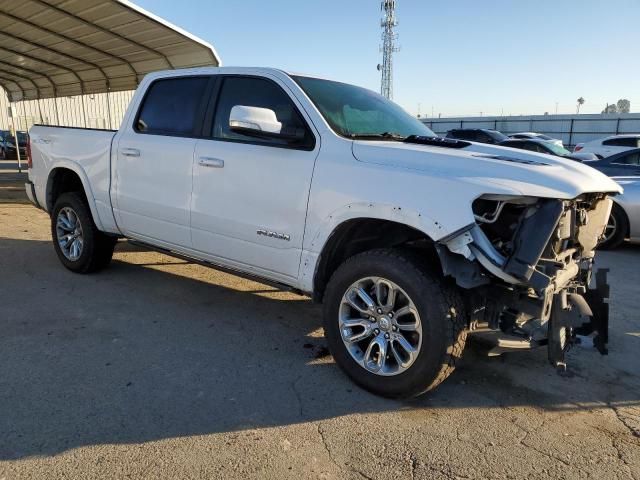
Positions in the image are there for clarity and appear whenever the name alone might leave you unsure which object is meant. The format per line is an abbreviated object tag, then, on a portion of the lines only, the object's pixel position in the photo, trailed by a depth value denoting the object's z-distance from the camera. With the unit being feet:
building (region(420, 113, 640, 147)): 107.24
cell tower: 170.60
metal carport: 32.42
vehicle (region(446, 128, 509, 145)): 66.59
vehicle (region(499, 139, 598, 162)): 45.42
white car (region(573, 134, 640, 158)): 58.13
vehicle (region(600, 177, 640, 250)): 23.66
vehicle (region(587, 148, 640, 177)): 31.86
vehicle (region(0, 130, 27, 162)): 82.67
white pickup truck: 9.08
